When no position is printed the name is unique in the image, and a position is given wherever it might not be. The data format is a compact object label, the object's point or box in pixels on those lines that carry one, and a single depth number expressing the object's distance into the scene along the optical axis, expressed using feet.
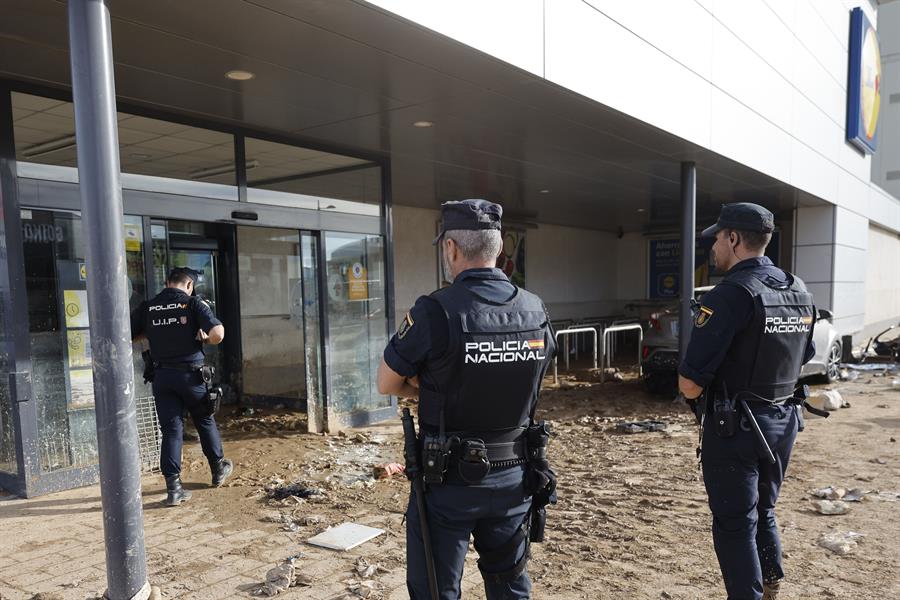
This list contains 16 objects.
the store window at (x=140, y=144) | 15.39
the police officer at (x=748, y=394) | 8.96
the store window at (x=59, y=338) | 15.53
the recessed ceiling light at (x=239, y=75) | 15.10
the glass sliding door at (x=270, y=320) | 26.43
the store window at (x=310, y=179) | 20.56
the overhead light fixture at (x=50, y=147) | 15.42
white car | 27.14
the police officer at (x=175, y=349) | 14.64
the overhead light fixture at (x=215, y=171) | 18.80
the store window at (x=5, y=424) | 15.42
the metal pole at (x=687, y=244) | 25.89
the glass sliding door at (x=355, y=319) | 23.04
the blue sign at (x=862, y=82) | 43.55
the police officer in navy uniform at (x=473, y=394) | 7.04
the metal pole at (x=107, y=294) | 8.54
